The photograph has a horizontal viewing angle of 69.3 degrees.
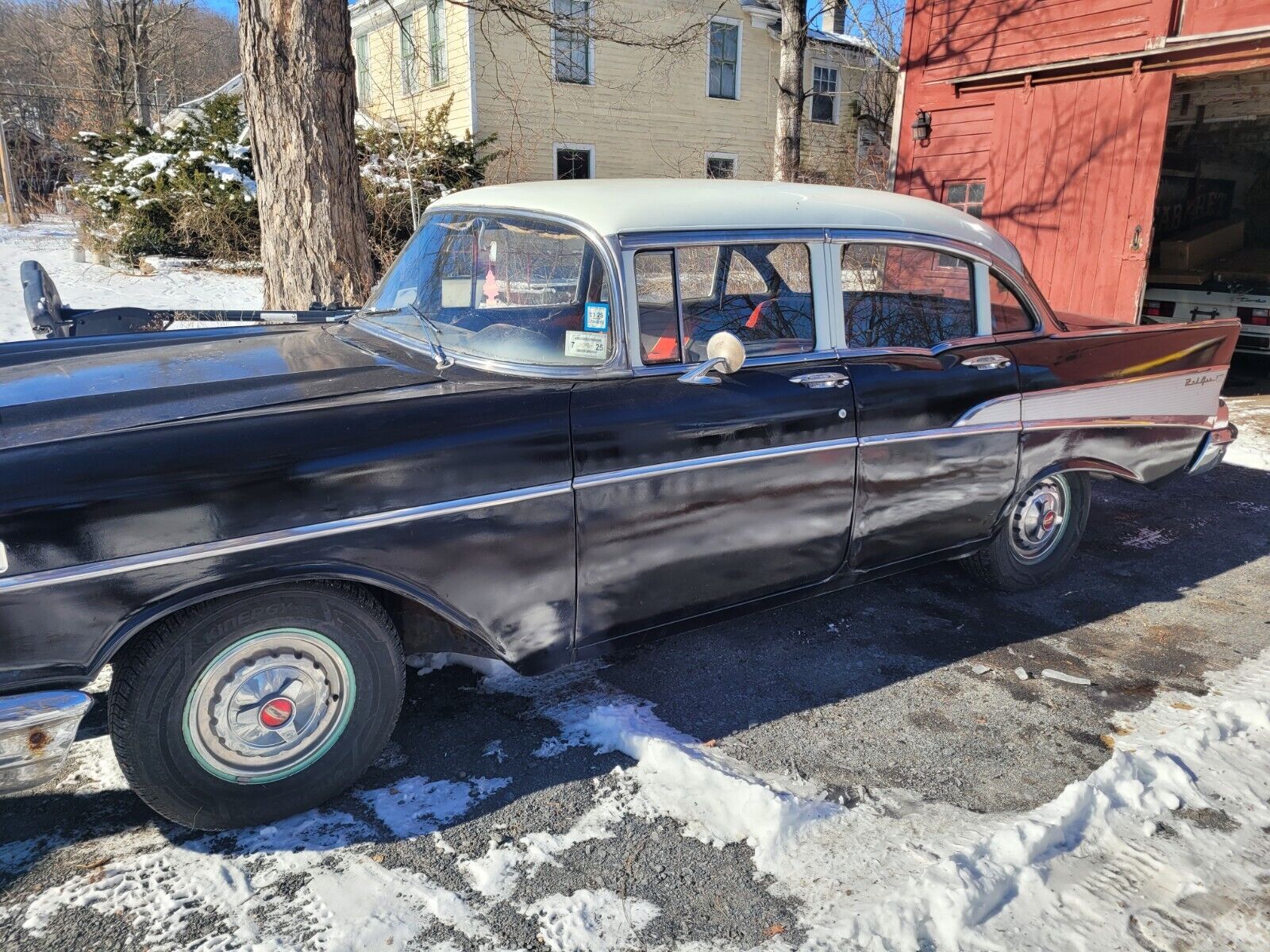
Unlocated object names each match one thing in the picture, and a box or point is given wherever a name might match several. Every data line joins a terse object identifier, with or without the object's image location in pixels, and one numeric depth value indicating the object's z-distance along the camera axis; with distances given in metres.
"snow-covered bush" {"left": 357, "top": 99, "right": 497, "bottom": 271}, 13.30
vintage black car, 2.31
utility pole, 21.56
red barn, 8.80
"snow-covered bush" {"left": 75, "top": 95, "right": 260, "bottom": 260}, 13.71
